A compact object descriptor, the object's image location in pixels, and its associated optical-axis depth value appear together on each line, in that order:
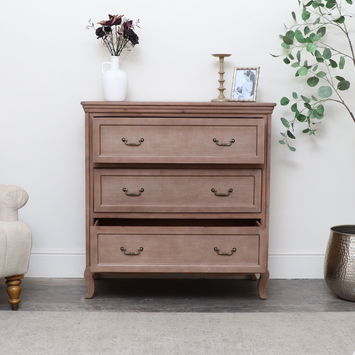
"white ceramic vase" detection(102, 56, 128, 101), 3.03
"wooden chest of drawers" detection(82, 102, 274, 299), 2.82
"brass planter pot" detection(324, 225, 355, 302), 2.87
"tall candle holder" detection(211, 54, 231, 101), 3.11
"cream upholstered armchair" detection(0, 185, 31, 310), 2.61
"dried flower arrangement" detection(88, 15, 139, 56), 3.04
